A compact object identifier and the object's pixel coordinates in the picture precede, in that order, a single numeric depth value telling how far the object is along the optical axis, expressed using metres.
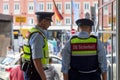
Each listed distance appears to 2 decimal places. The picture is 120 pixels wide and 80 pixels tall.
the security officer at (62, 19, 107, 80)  5.76
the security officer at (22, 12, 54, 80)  5.62
